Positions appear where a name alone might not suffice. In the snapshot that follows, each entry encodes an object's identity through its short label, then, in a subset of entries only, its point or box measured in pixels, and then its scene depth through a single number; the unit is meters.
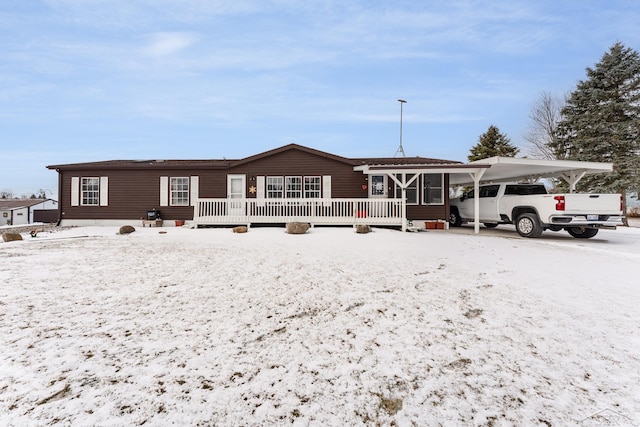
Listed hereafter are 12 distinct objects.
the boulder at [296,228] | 10.62
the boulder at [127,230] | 10.75
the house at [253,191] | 12.64
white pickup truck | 8.88
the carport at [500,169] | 10.56
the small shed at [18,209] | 35.22
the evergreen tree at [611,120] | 19.14
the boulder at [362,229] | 10.82
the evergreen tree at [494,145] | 29.11
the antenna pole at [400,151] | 17.77
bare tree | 26.51
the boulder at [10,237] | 8.69
